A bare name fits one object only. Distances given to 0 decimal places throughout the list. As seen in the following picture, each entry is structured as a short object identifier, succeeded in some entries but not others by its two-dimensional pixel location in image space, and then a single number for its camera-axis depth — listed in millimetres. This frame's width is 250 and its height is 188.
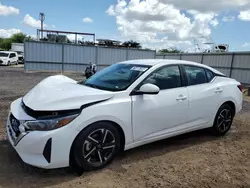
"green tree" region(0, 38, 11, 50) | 71188
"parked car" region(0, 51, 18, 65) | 28812
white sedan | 2924
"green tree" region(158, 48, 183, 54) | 53609
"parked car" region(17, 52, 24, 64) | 34188
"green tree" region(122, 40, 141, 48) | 45300
